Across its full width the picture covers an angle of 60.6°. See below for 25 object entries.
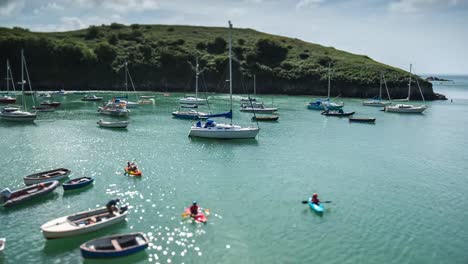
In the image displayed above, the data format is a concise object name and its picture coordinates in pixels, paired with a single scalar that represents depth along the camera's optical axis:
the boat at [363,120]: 94.57
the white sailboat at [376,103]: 130.12
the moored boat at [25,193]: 35.03
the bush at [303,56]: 193.02
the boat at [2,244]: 26.27
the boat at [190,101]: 118.86
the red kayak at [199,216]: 32.91
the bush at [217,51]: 197.88
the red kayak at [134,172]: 45.06
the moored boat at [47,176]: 40.31
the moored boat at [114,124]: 77.56
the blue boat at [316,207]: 35.97
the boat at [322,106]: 115.94
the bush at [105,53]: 181.38
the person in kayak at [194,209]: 33.53
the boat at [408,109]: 114.12
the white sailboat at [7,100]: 113.81
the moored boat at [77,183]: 39.31
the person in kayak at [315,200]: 37.22
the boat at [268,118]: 92.00
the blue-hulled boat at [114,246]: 26.06
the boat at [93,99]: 128.64
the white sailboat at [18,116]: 82.00
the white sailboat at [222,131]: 66.88
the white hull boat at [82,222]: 28.65
